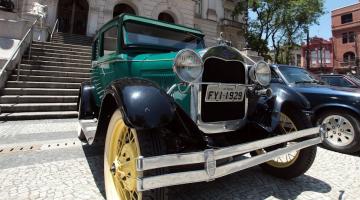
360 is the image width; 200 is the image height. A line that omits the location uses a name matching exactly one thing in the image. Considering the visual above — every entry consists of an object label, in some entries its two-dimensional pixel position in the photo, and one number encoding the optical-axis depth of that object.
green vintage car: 2.01
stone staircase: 7.37
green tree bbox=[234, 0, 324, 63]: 23.56
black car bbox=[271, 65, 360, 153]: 4.78
